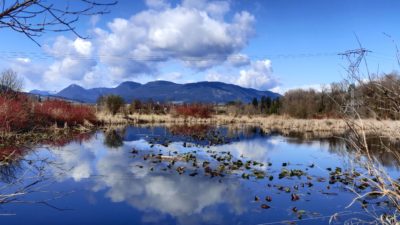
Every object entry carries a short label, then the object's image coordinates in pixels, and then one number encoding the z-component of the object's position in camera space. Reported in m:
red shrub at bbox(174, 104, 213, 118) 51.56
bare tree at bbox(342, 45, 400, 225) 3.40
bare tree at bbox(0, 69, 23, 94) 32.16
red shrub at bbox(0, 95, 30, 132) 18.41
